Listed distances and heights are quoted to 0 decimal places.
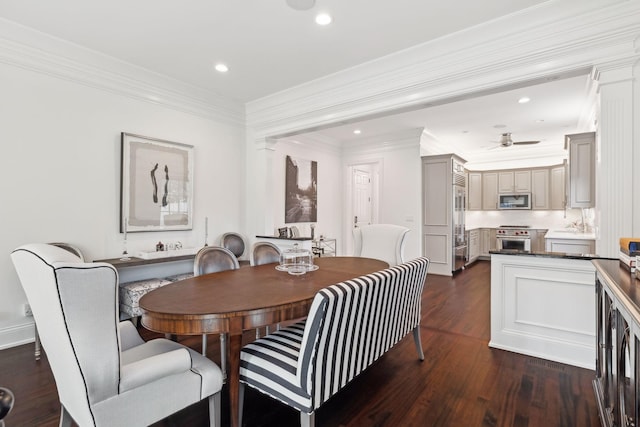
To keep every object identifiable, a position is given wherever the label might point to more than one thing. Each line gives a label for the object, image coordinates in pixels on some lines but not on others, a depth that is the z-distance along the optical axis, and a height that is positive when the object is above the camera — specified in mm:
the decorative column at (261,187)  4770 +412
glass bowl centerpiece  2502 -432
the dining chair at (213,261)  2633 -411
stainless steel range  7023 -512
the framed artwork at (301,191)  5777 +441
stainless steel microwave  7338 +320
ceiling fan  5488 +1280
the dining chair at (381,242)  3624 -340
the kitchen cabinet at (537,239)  7062 -550
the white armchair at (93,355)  1143 -560
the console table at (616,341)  1075 -557
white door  7129 +399
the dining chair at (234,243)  4406 -408
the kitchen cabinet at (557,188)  6887 +587
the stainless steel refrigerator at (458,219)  5933 -95
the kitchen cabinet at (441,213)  5859 +25
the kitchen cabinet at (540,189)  7156 +588
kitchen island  2477 -759
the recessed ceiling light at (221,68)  3559 +1672
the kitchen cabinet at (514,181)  7375 +788
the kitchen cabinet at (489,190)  7781 +593
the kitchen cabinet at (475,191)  7945 +588
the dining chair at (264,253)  3166 -401
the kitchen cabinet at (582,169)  3838 +561
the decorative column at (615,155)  2311 +443
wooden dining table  1553 -486
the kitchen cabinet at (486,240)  7805 -637
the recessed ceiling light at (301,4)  2457 +1654
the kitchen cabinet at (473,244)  6958 -696
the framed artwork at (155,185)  3547 +346
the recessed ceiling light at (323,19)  2641 +1661
